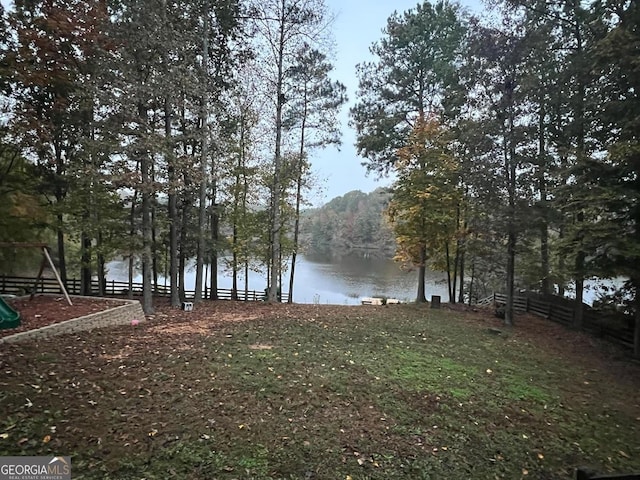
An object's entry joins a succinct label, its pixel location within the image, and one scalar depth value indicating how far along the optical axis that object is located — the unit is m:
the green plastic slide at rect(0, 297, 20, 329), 5.74
